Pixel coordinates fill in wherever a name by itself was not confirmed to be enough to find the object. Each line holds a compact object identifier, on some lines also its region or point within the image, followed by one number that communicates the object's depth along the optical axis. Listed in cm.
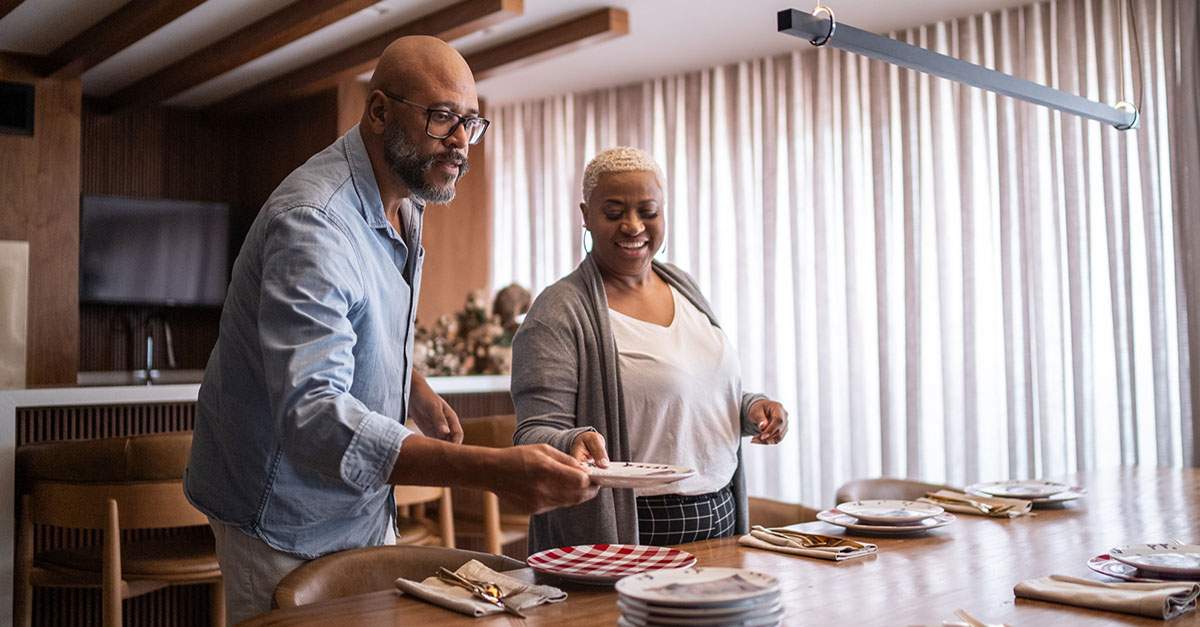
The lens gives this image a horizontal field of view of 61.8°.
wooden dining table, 130
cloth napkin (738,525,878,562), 167
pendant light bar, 184
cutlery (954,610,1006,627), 121
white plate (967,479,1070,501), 224
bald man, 128
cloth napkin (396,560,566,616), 133
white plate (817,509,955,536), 185
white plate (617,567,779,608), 113
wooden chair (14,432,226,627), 247
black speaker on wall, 507
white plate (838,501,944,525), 188
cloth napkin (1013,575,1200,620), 129
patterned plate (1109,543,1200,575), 147
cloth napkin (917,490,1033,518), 209
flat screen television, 572
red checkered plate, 145
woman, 194
